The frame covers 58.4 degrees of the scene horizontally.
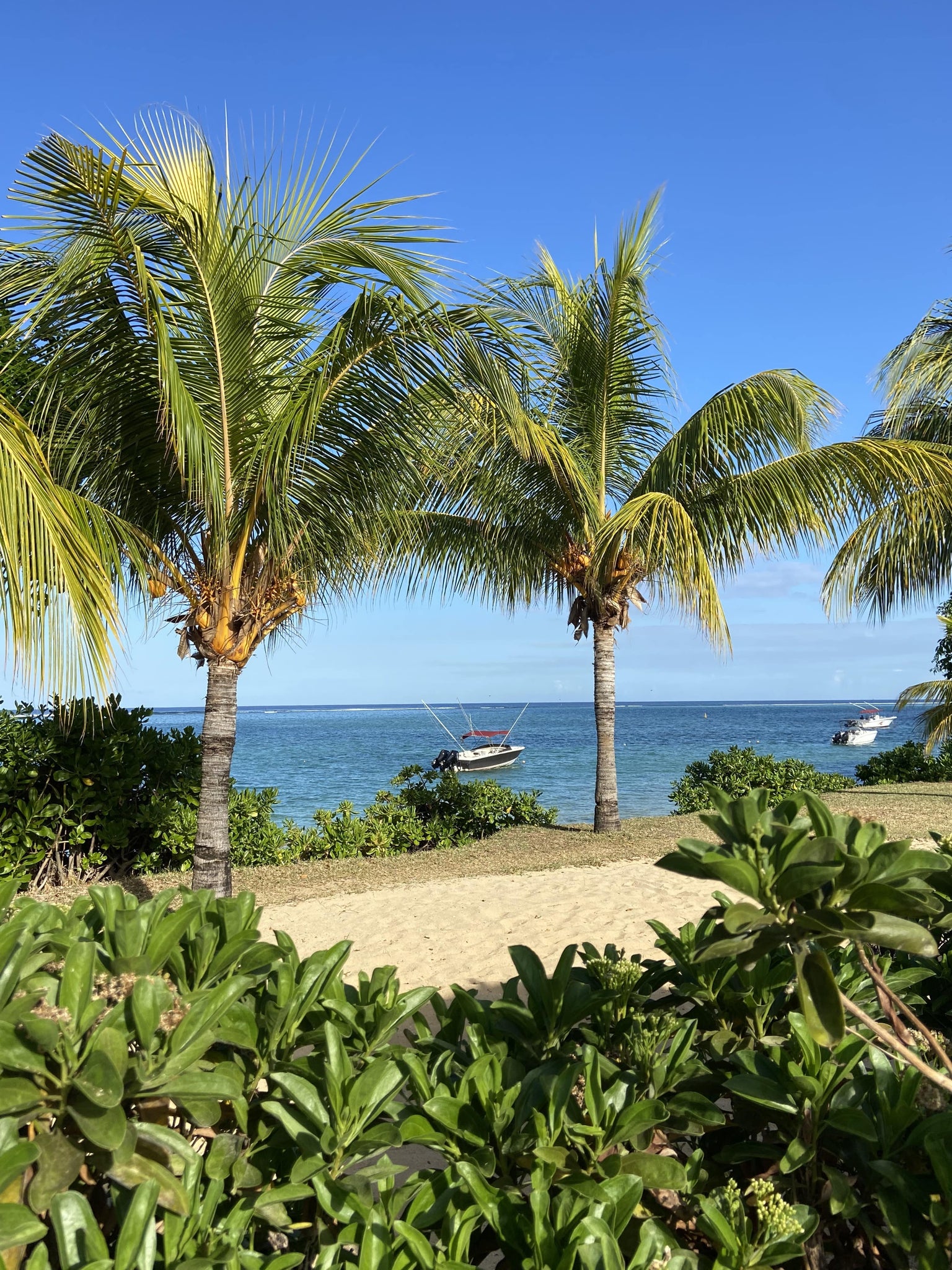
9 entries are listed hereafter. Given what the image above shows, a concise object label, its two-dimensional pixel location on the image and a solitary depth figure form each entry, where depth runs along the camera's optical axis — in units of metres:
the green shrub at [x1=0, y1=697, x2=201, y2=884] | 7.43
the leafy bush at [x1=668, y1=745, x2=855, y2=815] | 13.61
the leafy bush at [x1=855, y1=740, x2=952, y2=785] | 15.64
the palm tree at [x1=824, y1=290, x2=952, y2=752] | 12.09
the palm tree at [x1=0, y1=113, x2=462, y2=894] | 5.35
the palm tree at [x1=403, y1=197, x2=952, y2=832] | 8.89
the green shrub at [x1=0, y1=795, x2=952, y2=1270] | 1.32
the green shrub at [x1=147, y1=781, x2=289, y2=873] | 8.67
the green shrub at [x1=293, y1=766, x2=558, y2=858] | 9.76
